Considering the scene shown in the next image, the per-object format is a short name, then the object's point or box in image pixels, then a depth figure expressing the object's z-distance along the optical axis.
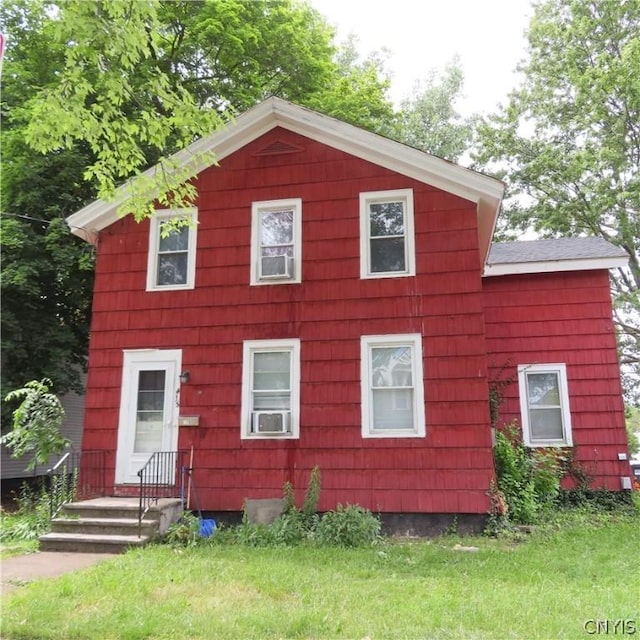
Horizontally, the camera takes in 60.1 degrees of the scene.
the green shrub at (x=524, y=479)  8.16
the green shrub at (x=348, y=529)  7.06
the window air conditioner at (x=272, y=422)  8.27
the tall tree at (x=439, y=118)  25.45
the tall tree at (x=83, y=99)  6.11
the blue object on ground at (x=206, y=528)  7.64
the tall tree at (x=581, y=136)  18.48
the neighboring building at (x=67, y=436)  14.22
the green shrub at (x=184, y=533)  7.06
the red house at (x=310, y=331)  7.99
